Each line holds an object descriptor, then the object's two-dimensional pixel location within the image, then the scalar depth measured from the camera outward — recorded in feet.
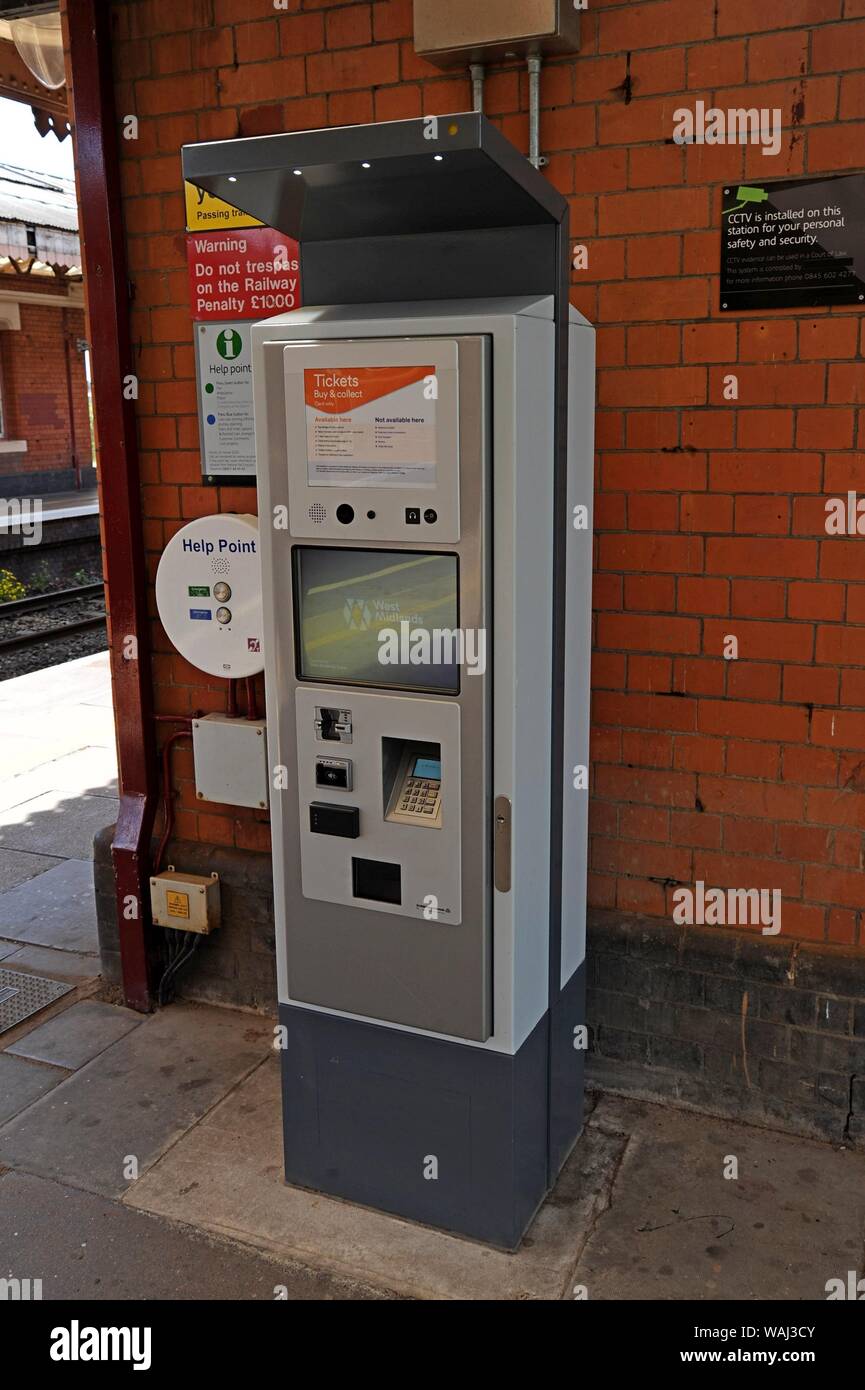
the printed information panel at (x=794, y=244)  10.32
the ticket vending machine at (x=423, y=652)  8.89
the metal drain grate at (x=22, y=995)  14.57
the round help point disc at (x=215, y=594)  12.79
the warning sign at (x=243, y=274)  12.68
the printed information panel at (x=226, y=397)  13.03
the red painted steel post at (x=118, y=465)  12.98
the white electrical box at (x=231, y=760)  13.35
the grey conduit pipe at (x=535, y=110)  10.90
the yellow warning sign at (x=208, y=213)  12.73
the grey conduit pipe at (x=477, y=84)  11.15
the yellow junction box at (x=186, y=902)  13.98
